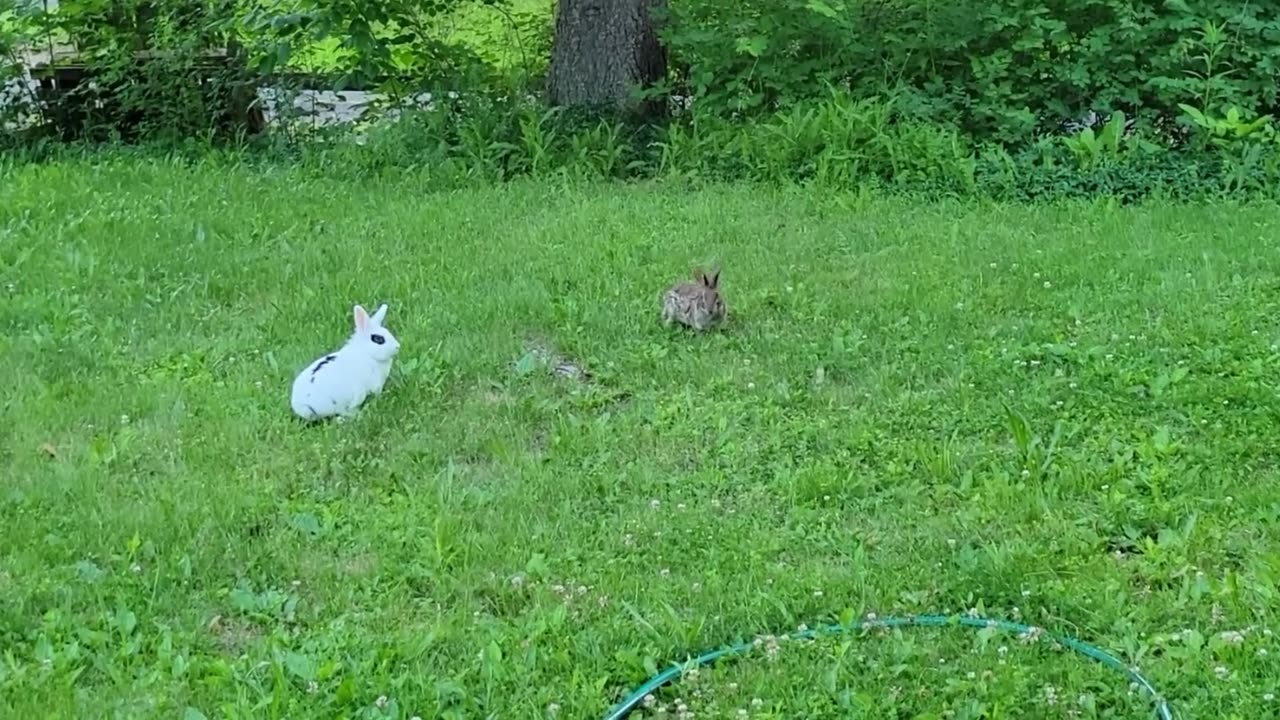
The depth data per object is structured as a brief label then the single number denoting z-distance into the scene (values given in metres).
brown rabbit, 5.13
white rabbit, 4.43
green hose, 2.97
